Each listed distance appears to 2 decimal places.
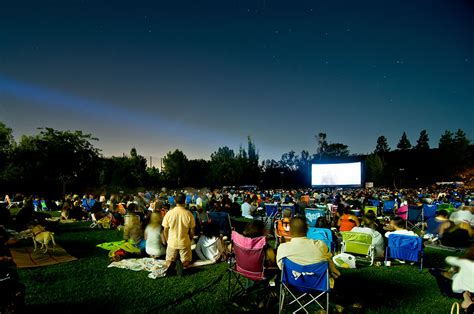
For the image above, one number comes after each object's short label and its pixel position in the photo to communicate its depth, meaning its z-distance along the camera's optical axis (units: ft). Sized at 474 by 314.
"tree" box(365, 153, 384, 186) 242.58
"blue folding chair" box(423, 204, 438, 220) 40.01
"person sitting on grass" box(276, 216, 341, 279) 12.91
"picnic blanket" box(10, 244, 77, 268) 22.95
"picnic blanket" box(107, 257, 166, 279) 19.95
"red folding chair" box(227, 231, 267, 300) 14.57
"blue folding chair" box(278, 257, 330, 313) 12.08
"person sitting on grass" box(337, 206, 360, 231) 27.25
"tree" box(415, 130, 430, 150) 292.40
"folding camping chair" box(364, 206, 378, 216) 40.92
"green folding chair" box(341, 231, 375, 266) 21.28
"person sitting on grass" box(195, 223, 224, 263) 23.91
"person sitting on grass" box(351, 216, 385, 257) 22.22
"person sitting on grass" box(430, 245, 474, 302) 10.24
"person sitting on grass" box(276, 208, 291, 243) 25.61
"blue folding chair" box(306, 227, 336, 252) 21.58
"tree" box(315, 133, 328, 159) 307.58
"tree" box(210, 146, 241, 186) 199.41
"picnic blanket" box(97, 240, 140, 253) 24.98
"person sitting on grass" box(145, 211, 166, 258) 23.72
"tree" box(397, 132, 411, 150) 312.36
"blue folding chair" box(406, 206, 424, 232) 38.68
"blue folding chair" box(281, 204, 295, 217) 40.57
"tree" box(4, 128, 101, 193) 97.30
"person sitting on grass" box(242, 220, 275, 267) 16.06
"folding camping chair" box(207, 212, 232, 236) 33.15
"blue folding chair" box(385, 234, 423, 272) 20.41
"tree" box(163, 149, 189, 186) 184.96
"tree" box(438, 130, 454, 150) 231.89
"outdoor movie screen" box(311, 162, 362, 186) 83.15
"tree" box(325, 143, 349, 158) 329.05
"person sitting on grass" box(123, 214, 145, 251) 26.44
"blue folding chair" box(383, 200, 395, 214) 54.03
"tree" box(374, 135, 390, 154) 321.32
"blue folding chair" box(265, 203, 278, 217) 43.10
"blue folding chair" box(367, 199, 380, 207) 54.32
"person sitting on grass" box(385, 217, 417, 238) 21.98
